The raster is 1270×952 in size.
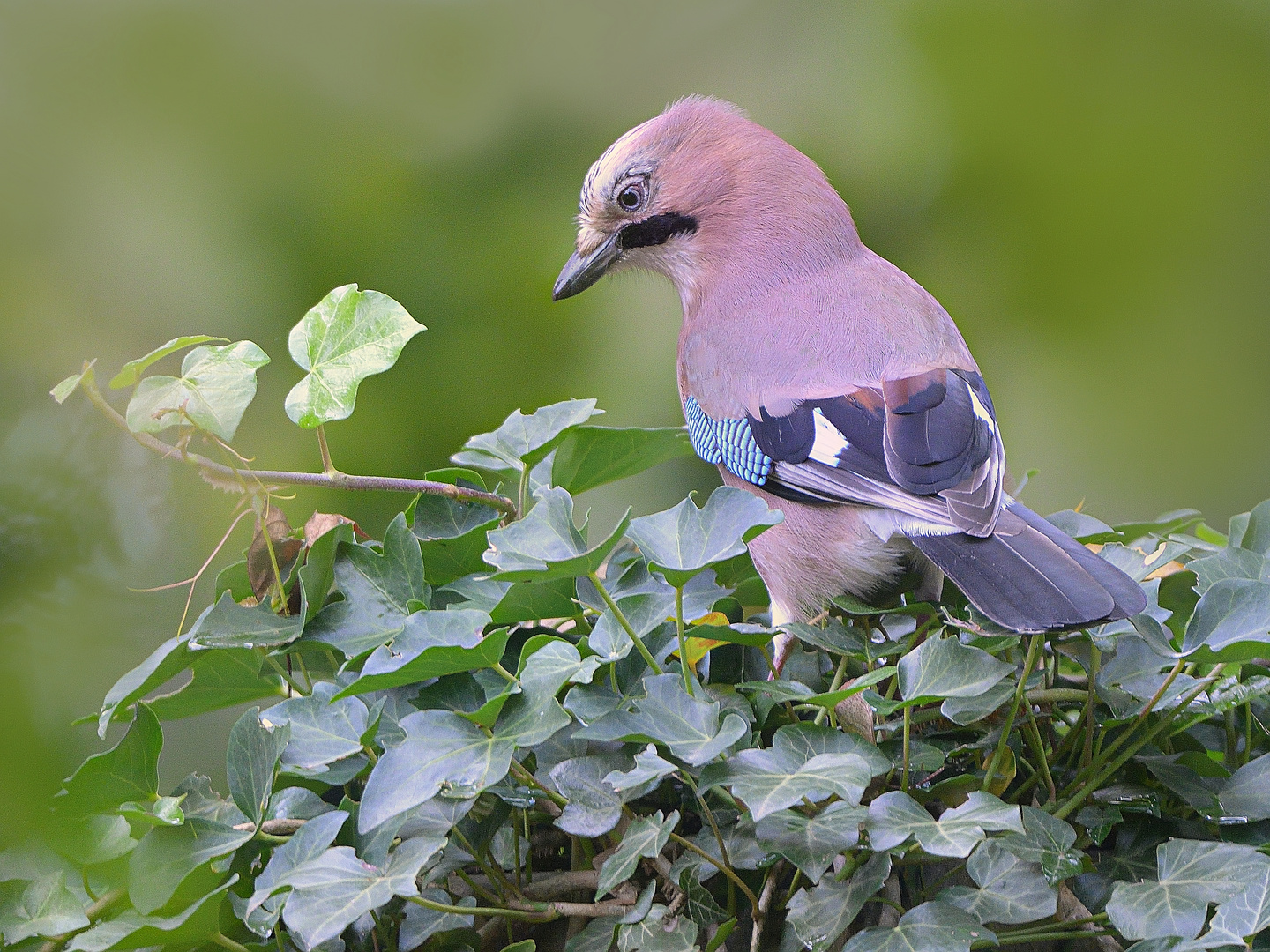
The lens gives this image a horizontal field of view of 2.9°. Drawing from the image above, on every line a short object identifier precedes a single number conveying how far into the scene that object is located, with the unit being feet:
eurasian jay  28.18
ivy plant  22.30
